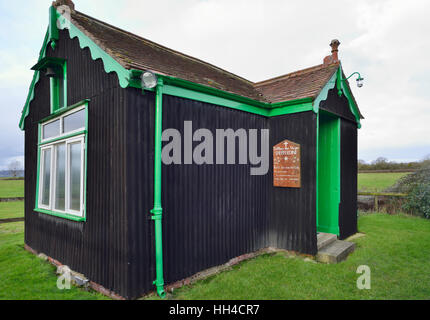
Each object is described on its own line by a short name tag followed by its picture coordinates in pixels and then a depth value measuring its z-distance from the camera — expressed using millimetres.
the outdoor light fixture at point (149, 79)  3654
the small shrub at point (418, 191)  10031
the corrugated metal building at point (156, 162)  3834
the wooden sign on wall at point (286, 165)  5836
